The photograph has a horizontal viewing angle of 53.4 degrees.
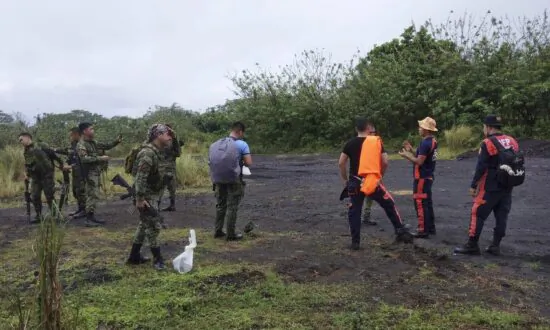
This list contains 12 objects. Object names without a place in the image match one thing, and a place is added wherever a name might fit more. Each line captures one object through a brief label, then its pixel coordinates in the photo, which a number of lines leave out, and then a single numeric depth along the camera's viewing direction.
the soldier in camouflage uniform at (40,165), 9.41
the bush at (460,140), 19.66
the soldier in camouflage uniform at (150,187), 6.20
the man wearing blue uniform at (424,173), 7.61
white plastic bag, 6.14
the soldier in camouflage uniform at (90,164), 9.21
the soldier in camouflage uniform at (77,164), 9.63
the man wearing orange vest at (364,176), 6.99
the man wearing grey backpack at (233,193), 7.73
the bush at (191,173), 14.70
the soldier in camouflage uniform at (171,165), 10.03
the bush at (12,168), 14.57
